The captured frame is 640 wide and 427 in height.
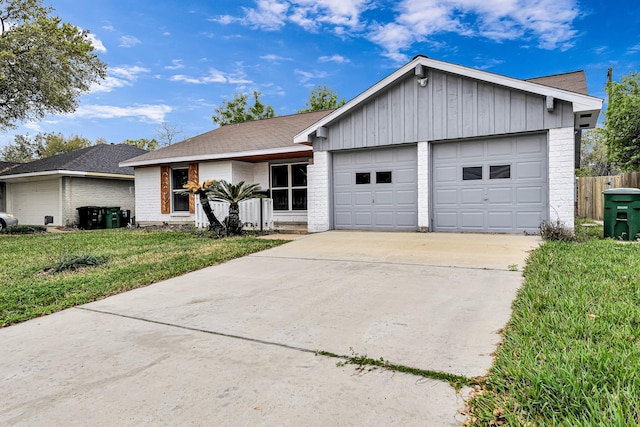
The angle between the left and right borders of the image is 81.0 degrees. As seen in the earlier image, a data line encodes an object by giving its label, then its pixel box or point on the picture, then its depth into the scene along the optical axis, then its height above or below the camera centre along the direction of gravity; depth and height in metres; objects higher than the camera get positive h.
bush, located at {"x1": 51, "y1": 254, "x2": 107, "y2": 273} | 6.39 -1.00
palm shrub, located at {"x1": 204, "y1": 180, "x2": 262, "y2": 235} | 10.45 +0.24
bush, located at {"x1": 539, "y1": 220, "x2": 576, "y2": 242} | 7.62 -0.70
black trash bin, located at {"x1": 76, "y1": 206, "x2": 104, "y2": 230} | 16.22 -0.51
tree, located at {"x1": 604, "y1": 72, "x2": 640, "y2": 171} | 17.31 +3.40
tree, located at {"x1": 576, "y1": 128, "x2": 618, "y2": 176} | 29.53 +3.47
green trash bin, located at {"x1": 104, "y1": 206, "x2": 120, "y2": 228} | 16.41 -0.53
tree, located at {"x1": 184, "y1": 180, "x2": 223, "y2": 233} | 10.64 +0.14
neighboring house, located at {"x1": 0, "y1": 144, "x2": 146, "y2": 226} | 17.05 +1.01
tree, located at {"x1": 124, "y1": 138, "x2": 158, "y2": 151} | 39.22 +6.54
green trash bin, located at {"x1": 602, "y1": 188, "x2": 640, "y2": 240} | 7.61 -0.31
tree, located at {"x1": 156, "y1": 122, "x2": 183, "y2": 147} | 33.62 +6.55
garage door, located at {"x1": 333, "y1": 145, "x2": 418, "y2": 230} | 10.14 +0.36
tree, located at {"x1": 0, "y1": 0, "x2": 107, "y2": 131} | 14.16 +5.74
